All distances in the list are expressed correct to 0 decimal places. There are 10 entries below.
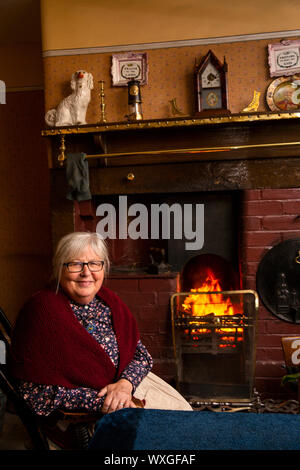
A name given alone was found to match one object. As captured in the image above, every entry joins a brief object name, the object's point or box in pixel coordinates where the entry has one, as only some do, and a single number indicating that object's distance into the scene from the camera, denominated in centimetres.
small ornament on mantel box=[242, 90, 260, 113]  242
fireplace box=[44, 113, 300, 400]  238
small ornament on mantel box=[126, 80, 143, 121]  245
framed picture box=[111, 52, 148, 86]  257
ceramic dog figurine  249
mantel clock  247
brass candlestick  245
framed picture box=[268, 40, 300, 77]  243
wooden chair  104
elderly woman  124
